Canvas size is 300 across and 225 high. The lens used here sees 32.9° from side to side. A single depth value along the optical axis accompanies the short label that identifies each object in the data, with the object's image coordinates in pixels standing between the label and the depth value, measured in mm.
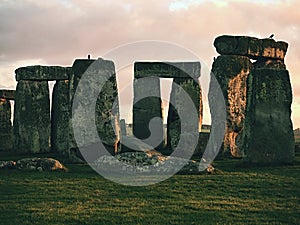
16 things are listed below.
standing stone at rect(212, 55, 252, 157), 20344
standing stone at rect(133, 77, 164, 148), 26111
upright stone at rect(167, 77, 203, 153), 23703
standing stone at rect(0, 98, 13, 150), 28078
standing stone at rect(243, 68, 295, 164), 15750
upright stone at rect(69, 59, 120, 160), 19016
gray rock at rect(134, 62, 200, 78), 24261
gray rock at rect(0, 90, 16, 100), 28406
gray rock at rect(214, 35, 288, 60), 20938
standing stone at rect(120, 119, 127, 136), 34125
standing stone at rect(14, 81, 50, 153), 23906
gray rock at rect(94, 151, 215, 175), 14195
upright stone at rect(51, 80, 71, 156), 23703
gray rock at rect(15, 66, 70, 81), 23625
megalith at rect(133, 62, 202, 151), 23828
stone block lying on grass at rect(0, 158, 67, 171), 14742
